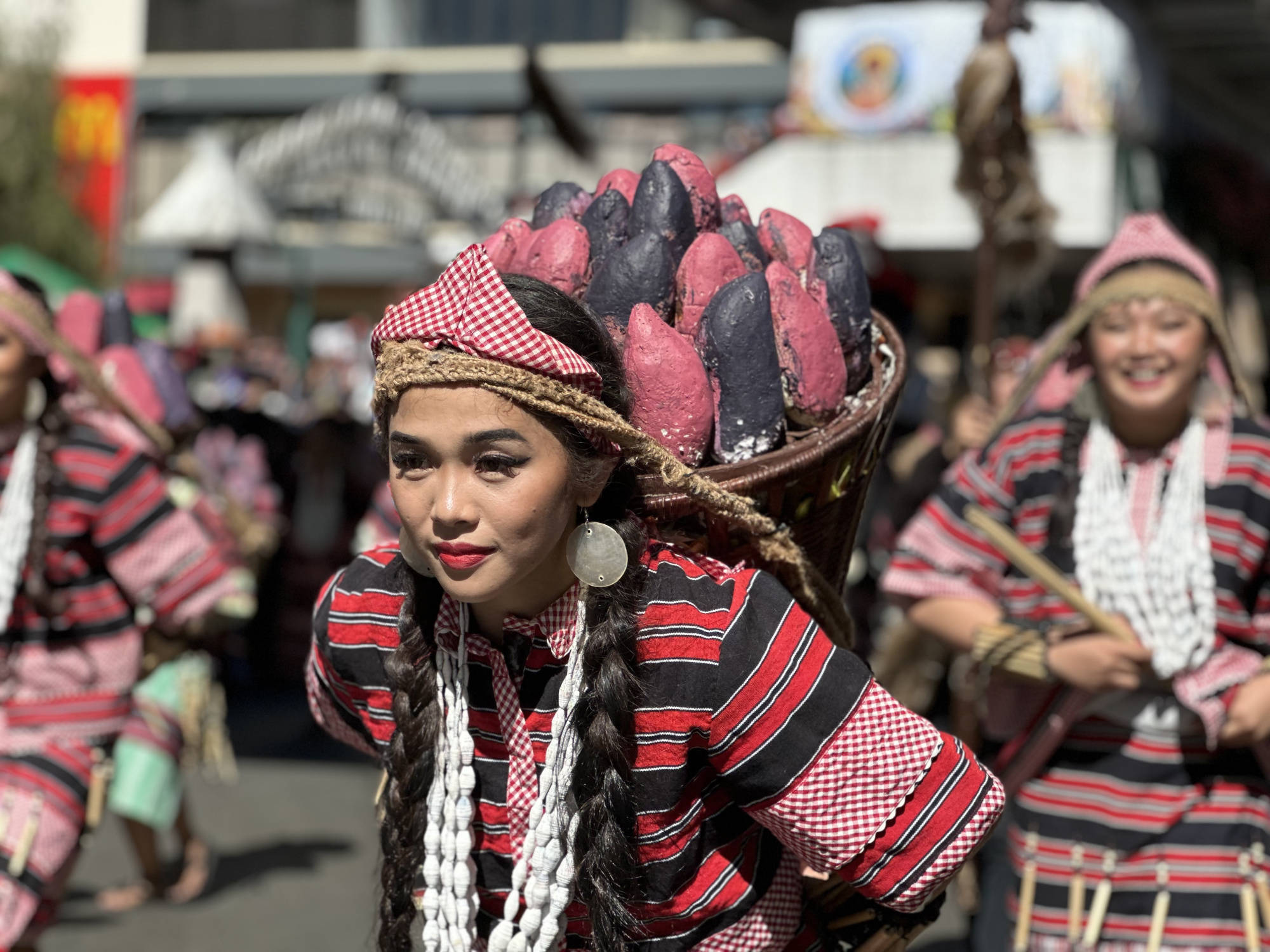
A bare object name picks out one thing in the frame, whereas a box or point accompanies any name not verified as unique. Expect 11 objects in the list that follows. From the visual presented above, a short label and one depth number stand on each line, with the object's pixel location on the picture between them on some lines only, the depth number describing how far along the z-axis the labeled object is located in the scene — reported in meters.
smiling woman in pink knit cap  2.77
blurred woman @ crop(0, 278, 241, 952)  3.28
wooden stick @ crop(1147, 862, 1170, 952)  2.79
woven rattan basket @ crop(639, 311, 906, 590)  1.97
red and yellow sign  27.69
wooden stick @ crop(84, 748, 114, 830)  3.37
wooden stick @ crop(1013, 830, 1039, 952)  2.95
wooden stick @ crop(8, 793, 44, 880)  3.06
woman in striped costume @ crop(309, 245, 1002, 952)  1.77
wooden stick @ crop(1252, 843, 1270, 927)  2.76
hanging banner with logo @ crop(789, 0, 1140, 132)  9.60
